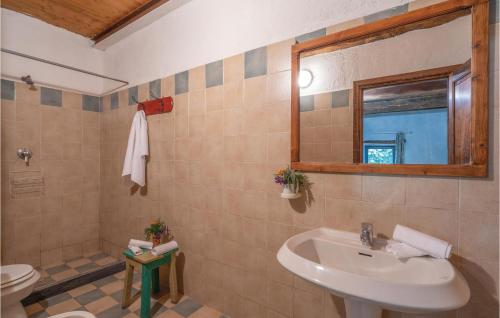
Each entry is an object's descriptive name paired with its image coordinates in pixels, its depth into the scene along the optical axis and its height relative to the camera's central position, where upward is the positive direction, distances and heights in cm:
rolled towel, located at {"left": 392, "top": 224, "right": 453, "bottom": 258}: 93 -35
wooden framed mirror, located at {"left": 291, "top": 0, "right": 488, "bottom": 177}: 99 +29
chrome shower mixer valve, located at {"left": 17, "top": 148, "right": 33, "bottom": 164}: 220 +3
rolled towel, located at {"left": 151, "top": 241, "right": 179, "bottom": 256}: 178 -70
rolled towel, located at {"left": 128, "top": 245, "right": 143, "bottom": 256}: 179 -70
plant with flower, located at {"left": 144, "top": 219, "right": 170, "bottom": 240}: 194 -60
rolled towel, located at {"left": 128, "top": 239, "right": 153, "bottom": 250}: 185 -68
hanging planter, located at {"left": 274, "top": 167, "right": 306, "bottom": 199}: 133 -14
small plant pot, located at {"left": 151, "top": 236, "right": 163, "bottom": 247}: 194 -68
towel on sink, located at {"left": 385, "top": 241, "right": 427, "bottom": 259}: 98 -40
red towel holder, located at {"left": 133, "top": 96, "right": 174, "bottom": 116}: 203 +45
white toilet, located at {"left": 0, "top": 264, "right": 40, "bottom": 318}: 144 -80
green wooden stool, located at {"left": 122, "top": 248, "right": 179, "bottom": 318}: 167 -88
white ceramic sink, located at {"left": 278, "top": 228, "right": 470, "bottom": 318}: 73 -44
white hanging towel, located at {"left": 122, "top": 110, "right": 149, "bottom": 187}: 215 +5
